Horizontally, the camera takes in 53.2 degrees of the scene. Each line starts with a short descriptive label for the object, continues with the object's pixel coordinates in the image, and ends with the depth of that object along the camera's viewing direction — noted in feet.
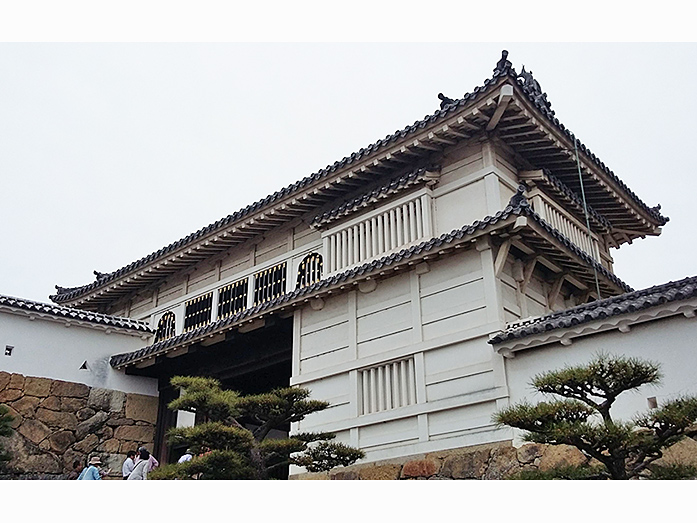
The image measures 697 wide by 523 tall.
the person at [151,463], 41.57
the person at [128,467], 41.68
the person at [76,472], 40.34
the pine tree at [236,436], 29.76
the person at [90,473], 36.50
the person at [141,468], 38.38
